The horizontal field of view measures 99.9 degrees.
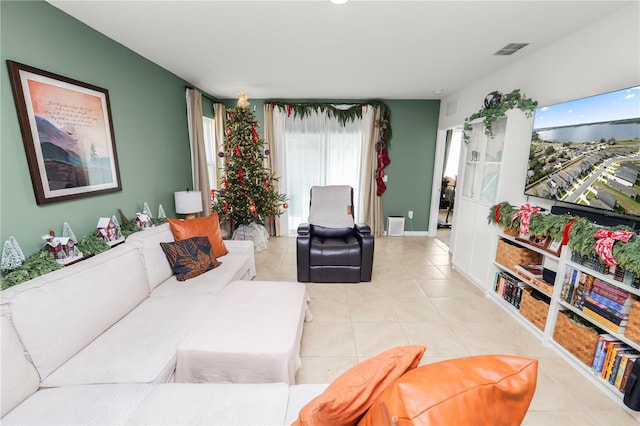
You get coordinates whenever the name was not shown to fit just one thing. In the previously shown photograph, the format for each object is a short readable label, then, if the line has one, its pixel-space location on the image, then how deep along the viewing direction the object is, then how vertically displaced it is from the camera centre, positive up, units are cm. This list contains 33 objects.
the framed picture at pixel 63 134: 168 +18
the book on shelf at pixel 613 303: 160 -85
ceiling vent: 237 +102
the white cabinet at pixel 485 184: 263 -24
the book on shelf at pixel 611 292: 160 -79
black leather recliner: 304 -110
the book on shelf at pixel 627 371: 155 -119
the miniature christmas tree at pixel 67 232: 192 -51
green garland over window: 465 +87
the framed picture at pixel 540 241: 223 -66
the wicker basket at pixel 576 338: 177 -120
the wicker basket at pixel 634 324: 151 -90
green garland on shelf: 149 -48
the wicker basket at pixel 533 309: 215 -121
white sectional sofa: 108 -99
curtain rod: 376 +102
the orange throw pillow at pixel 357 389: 74 -64
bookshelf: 162 -101
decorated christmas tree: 393 -19
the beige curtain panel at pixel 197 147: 366 +18
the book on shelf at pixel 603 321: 161 -98
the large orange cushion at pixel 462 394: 58 -53
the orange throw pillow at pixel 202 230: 247 -66
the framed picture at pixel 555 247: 210 -67
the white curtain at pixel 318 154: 476 +12
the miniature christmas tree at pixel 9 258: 156 -57
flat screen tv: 164 +6
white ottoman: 144 -100
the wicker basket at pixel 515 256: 245 -86
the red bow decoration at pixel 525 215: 228 -45
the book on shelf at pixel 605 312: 161 -92
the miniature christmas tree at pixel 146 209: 279 -51
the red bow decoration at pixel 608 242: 157 -47
